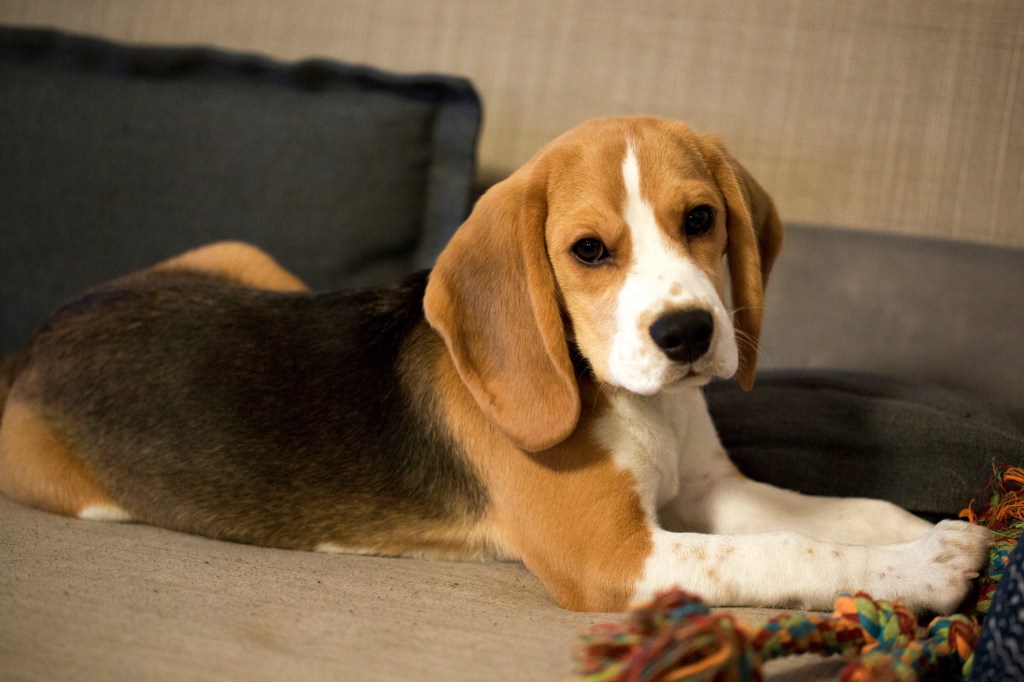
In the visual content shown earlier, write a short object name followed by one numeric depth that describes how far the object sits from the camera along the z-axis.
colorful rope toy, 1.27
